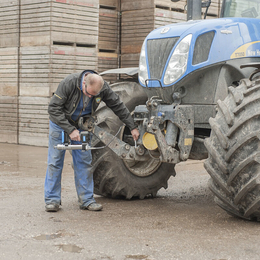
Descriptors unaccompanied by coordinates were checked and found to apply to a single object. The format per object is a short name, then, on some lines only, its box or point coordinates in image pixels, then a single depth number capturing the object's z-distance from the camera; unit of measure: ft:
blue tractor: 15.20
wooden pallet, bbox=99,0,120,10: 38.31
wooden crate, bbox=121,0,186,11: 36.27
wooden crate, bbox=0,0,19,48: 36.27
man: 17.85
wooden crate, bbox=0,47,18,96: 36.50
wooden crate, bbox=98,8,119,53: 38.25
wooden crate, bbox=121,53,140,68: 37.40
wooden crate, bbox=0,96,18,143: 36.96
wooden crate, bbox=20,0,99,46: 34.22
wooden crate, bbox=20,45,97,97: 34.47
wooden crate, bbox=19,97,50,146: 35.27
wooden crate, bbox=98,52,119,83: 37.88
